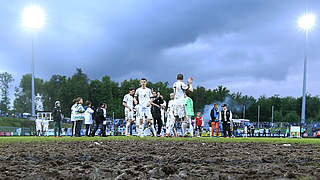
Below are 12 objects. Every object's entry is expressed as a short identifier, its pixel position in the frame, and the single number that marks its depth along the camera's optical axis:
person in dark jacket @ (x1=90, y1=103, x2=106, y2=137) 17.58
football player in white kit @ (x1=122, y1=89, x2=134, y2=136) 17.16
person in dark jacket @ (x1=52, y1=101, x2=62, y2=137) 19.33
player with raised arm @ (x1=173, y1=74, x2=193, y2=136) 13.34
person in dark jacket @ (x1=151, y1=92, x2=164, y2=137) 15.13
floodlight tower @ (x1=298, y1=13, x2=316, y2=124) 43.29
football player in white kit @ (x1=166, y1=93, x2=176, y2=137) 14.20
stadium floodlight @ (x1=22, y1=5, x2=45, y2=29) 42.25
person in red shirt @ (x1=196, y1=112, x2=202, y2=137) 21.71
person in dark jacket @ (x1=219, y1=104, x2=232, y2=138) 19.45
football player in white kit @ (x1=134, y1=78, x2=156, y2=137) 14.19
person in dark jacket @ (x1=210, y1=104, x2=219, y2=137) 19.82
